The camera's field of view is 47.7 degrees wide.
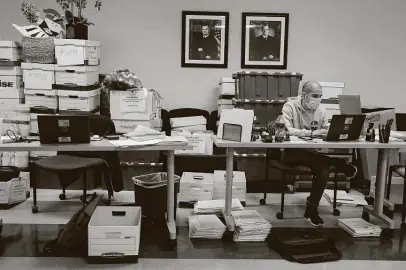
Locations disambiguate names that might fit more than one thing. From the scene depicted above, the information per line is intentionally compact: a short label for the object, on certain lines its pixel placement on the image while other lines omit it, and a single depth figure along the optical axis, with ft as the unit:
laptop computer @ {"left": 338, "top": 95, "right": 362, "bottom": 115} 15.33
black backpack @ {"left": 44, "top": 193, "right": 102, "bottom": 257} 10.68
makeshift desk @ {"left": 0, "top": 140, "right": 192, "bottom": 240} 10.78
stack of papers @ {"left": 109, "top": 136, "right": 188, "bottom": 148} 11.12
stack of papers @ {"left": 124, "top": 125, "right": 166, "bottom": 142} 11.89
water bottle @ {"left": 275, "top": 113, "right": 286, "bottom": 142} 11.87
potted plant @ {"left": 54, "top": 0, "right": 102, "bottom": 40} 15.69
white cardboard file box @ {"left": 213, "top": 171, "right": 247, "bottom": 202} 14.19
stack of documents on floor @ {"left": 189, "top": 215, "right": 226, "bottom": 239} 11.75
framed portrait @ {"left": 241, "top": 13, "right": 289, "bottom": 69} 17.83
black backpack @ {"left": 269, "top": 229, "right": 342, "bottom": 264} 10.67
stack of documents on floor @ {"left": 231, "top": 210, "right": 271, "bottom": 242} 11.63
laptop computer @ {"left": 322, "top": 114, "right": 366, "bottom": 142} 11.91
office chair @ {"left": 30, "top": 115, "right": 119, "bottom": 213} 13.10
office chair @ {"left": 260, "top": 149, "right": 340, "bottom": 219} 13.23
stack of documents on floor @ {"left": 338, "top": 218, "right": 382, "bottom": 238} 12.10
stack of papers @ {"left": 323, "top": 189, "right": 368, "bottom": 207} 14.84
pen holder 12.05
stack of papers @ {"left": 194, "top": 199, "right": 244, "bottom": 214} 13.07
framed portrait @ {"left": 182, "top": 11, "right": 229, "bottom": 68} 17.74
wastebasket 12.61
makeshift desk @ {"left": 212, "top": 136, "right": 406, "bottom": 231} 11.57
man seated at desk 13.01
